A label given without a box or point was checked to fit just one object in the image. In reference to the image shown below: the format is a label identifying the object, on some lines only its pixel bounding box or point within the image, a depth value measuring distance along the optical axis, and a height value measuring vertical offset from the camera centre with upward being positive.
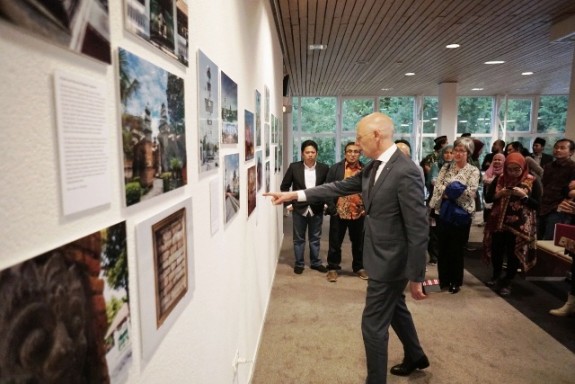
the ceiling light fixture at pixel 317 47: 5.59 +1.43
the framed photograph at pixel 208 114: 1.24 +0.10
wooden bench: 4.19 -1.39
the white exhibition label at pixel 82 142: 0.55 +0.00
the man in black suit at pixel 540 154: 6.55 -0.17
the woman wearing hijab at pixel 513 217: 3.60 -0.71
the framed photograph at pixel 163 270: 0.82 -0.31
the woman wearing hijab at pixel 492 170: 5.27 -0.39
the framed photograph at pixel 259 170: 2.70 -0.20
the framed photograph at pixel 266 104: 3.35 +0.35
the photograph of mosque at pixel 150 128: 0.74 +0.03
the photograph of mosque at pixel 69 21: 0.46 +0.16
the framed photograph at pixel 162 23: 0.76 +0.27
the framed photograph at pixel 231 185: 1.65 -0.20
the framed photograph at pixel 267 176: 3.53 -0.31
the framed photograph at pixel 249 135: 2.20 +0.04
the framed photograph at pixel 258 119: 2.72 +0.17
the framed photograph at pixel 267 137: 3.37 +0.05
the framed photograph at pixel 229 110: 1.59 +0.14
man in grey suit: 2.01 -0.48
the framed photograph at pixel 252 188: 2.34 -0.29
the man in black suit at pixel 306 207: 4.47 -0.77
